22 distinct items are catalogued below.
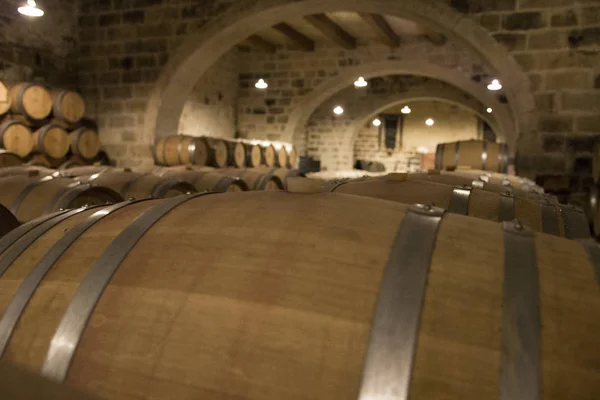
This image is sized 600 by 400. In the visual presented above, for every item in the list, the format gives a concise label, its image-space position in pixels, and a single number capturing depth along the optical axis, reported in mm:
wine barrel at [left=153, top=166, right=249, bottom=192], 5082
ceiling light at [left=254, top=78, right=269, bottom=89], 11609
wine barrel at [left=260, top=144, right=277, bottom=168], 10062
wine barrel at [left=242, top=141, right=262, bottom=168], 9523
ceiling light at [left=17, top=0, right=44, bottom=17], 5891
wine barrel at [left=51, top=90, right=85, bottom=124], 7594
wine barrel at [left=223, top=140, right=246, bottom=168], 8816
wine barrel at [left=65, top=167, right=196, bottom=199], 4223
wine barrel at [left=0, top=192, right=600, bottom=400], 877
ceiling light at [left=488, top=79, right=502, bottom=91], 10183
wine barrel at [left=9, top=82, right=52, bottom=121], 7023
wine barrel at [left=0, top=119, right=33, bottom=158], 6766
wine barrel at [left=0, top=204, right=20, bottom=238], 2179
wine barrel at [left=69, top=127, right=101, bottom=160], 7941
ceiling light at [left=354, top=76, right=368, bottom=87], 12086
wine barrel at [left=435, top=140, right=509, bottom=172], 6148
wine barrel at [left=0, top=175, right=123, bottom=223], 3223
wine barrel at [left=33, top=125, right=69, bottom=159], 7242
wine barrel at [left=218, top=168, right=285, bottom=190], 6184
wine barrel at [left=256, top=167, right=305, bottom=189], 6676
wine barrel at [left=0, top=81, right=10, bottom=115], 6867
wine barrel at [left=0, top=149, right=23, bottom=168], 6523
